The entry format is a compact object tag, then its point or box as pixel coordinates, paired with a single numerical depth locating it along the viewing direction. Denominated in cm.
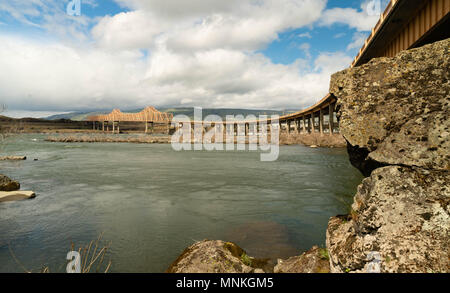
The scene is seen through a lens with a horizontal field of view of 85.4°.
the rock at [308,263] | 440
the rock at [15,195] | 1080
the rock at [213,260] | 448
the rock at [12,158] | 2678
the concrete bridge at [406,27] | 1221
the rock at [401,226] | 297
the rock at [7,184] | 1202
